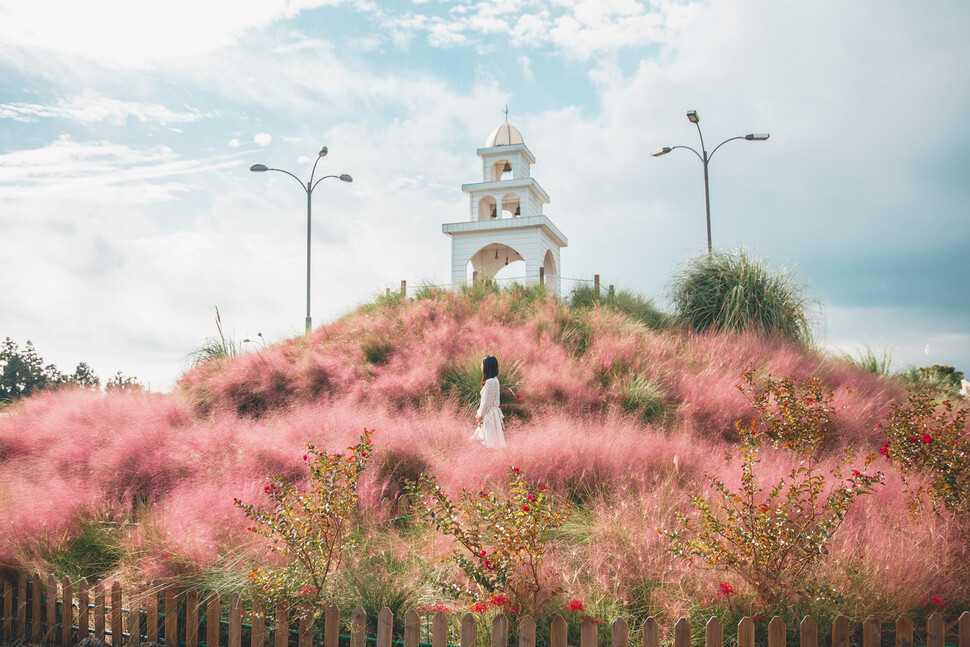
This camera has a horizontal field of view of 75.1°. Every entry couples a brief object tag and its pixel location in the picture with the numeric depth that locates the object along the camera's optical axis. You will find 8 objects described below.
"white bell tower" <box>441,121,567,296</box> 22.23
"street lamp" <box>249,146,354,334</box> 19.91
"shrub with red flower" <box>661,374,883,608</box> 4.54
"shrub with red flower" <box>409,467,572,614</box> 4.33
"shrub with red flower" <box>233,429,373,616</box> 4.48
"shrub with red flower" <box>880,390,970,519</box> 5.96
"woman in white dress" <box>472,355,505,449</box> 9.43
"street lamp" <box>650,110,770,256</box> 17.64
